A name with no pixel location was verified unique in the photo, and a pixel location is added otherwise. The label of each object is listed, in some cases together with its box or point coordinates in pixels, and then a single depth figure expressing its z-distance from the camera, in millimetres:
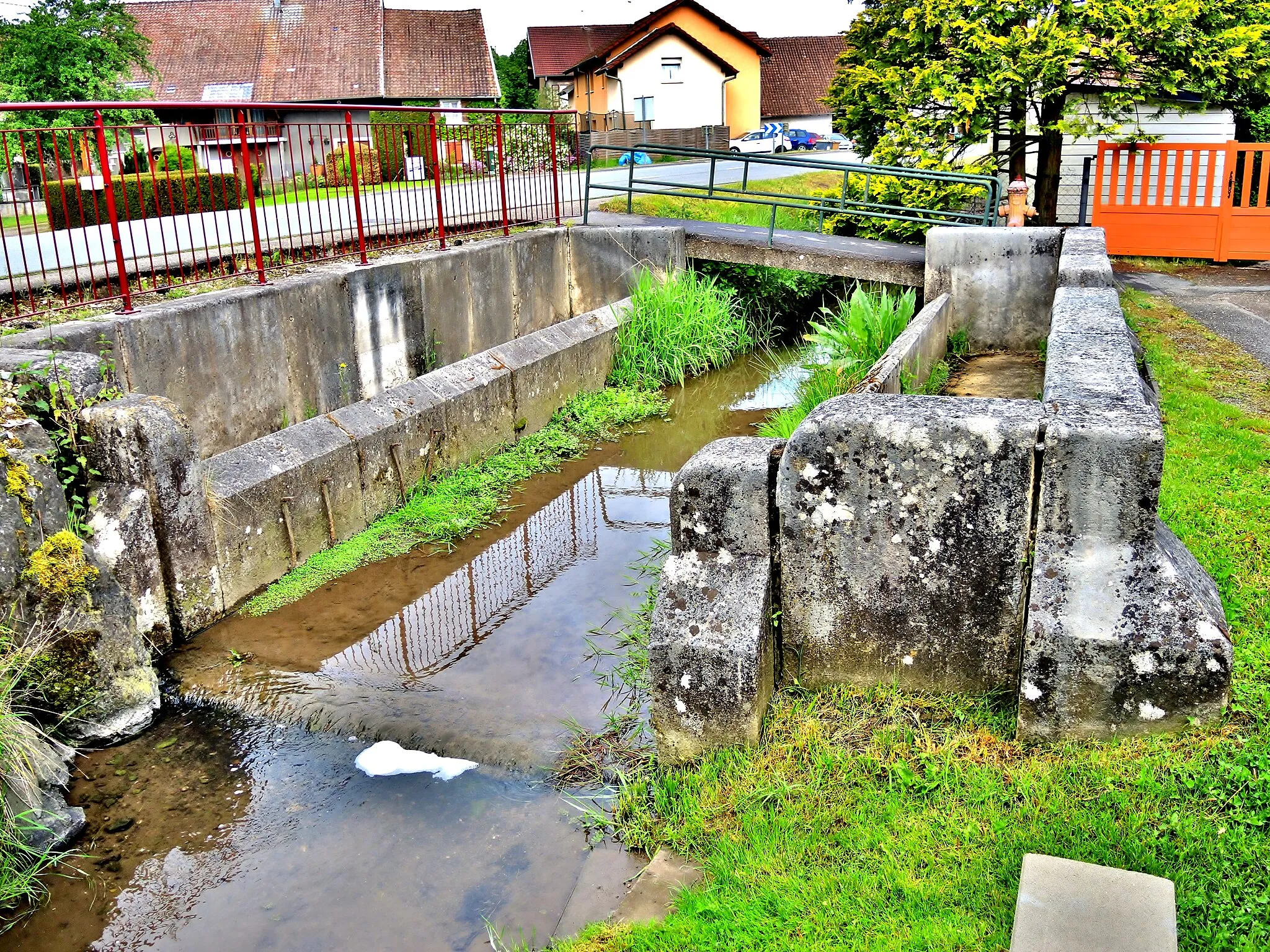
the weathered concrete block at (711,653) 3584
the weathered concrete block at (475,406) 8023
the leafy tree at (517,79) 53469
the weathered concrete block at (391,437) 7051
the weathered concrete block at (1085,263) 6023
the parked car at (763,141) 42031
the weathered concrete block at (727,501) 3611
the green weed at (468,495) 6367
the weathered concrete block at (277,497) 5848
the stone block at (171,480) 5070
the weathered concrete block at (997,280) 7988
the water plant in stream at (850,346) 7742
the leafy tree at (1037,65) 12062
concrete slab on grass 2344
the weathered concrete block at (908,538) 3318
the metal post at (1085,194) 11586
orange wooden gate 13039
